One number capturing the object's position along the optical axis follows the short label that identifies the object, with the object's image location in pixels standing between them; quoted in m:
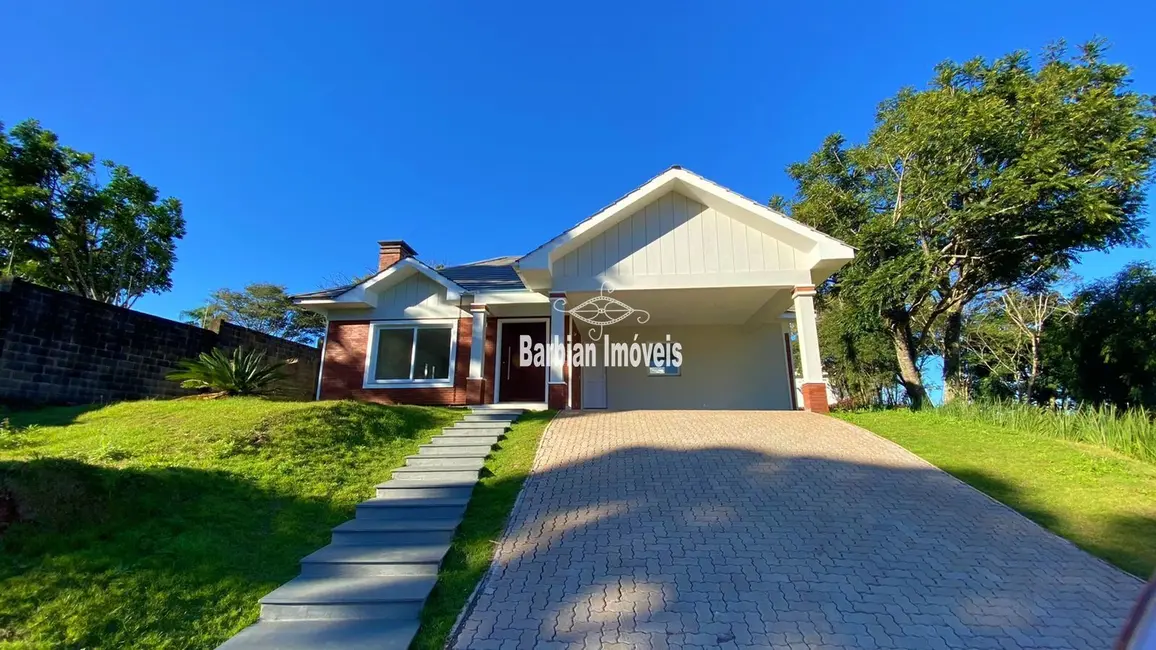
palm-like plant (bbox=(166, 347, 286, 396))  10.88
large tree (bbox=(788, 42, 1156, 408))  14.07
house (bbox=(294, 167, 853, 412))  12.29
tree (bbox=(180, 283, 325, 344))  36.47
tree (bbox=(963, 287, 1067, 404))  20.34
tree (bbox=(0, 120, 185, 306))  18.80
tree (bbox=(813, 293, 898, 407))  22.02
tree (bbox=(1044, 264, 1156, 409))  14.86
